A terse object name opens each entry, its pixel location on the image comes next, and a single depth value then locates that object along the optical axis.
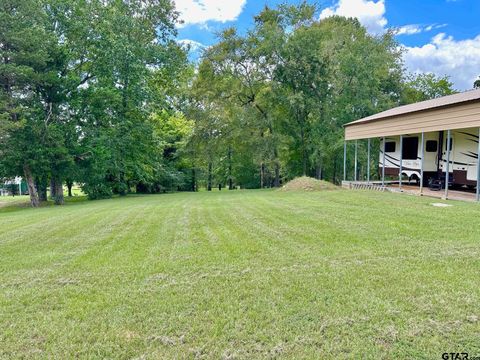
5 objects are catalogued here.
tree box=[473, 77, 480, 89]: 29.10
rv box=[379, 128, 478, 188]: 11.40
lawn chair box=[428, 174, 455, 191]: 12.15
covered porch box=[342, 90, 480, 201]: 9.98
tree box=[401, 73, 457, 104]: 25.44
